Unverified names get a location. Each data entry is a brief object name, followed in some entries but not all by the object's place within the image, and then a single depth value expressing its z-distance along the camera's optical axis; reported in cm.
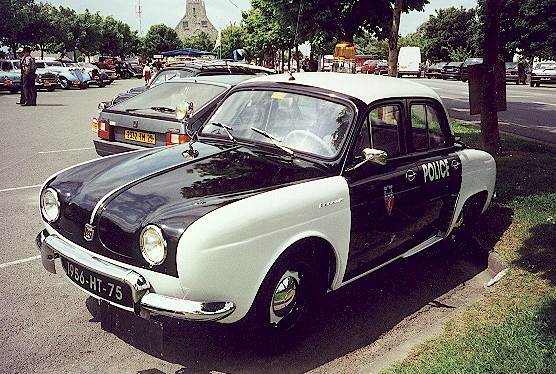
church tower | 11888
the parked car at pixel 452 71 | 4472
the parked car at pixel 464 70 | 3708
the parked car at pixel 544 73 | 3394
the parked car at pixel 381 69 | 4931
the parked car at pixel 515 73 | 3794
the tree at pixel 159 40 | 9388
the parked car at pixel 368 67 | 4913
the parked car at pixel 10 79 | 2502
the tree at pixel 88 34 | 6134
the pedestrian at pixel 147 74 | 3180
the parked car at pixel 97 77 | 3464
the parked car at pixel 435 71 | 4827
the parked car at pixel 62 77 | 2828
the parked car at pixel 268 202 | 298
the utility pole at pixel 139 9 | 8356
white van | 4831
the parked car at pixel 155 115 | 719
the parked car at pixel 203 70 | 1030
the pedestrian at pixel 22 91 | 1841
